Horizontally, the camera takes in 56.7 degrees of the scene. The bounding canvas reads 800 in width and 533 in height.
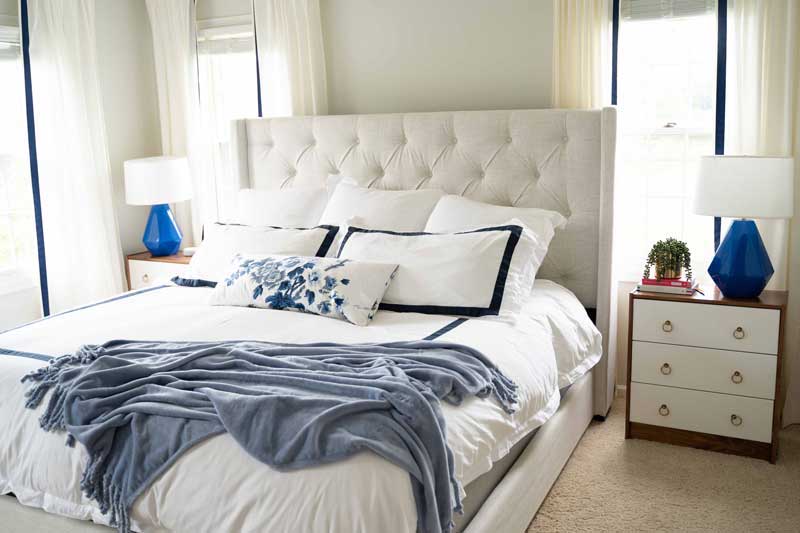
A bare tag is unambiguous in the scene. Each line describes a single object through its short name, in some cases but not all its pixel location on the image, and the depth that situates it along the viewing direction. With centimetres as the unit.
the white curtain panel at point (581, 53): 324
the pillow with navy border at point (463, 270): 278
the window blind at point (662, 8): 311
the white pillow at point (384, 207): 330
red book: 298
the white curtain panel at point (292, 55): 390
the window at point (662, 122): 318
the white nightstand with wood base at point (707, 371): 281
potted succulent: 301
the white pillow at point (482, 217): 310
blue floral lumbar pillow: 276
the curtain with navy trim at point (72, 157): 388
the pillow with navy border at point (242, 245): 328
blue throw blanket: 170
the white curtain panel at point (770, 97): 293
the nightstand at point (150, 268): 406
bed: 164
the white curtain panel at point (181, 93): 428
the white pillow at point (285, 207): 358
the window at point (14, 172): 379
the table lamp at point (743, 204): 273
